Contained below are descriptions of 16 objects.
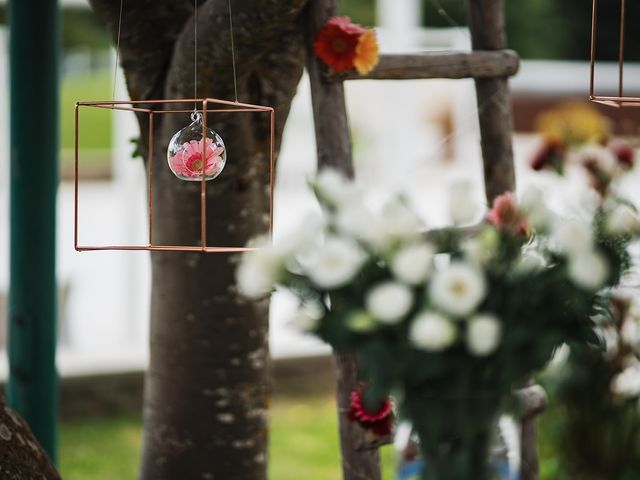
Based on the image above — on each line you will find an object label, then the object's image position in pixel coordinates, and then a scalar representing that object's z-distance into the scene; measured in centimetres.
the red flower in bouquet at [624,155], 637
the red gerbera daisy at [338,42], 426
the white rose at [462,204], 269
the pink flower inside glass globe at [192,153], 340
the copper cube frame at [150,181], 318
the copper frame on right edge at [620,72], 351
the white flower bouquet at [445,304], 254
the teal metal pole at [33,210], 562
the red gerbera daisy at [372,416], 408
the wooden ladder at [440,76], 440
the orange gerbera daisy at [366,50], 430
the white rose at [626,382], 660
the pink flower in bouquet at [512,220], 284
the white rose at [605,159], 655
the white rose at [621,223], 266
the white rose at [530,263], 264
